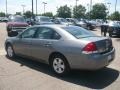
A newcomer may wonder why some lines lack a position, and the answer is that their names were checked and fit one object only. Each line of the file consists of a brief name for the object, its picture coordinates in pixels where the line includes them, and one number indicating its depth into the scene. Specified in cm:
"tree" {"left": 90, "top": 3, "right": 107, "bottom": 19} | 4659
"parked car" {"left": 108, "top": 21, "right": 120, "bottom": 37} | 1123
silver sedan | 330
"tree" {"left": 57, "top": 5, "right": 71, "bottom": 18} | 4733
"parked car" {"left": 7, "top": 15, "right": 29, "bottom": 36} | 1024
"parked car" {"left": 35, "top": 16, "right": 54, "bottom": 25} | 1256
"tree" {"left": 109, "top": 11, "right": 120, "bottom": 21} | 3699
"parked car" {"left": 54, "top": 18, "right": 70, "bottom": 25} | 1646
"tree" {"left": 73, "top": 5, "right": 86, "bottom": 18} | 4747
